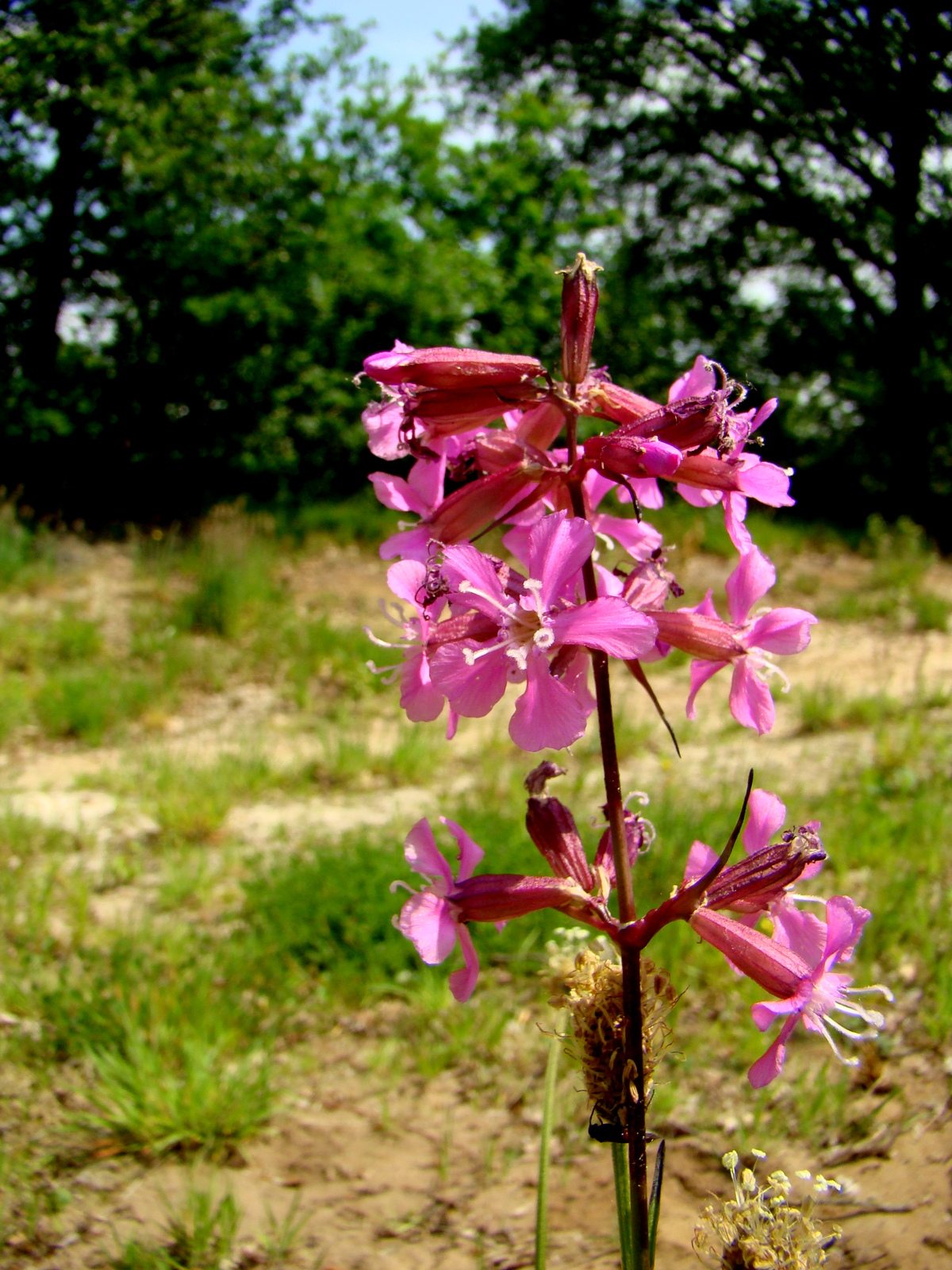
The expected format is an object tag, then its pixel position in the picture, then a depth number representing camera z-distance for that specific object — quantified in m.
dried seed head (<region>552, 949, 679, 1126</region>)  0.14
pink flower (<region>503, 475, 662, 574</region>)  0.16
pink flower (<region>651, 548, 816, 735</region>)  0.15
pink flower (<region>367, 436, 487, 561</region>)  0.15
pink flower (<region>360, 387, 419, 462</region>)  0.15
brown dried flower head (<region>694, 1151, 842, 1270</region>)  0.14
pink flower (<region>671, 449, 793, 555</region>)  0.15
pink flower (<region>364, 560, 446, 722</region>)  0.14
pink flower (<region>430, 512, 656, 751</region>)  0.13
